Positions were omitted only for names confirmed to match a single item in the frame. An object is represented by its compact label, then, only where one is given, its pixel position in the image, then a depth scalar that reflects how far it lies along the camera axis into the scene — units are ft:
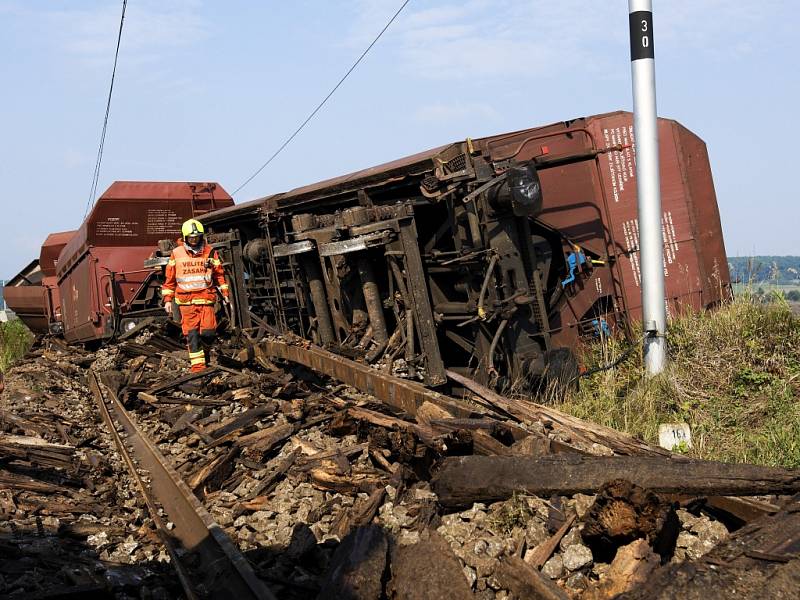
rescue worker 35.22
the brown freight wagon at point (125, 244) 48.55
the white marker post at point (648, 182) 24.00
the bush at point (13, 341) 62.59
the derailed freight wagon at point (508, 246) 24.81
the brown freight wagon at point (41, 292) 70.23
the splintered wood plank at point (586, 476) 12.54
